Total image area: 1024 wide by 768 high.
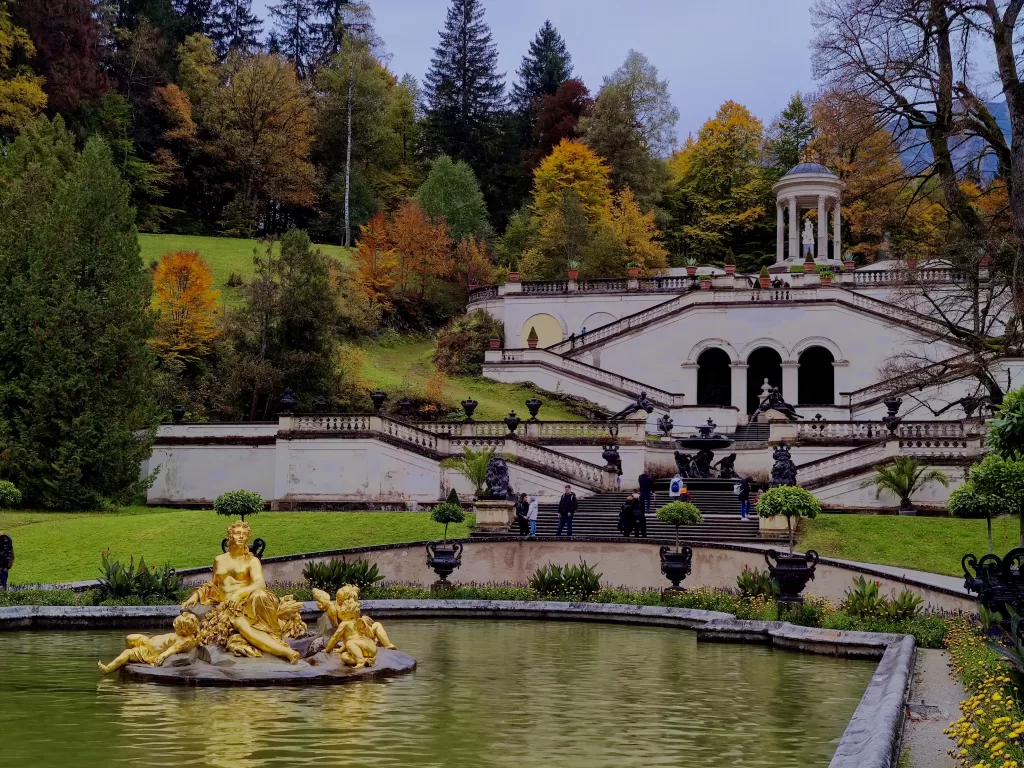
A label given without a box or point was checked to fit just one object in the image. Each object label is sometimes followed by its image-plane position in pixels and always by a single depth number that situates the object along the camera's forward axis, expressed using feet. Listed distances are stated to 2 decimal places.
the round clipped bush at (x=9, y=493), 83.84
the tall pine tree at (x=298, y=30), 302.86
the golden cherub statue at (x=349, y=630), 45.91
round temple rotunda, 197.06
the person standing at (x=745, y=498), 103.65
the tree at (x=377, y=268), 195.52
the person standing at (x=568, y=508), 95.86
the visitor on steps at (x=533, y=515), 98.32
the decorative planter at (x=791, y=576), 61.59
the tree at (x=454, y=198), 230.48
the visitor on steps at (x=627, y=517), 93.20
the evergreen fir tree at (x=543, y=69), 296.51
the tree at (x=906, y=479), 106.11
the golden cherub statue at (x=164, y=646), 45.55
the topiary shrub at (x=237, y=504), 79.87
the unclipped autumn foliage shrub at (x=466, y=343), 175.32
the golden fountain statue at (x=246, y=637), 45.01
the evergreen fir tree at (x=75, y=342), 110.93
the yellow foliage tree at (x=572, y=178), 223.10
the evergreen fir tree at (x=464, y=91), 276.62
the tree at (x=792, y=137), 252.01
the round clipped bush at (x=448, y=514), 81.92
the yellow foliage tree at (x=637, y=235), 206.69
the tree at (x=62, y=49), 221.25
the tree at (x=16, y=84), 208.44
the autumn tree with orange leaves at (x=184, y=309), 154.10
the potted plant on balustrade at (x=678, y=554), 72.49
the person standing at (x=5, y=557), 71.20
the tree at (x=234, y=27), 290.56
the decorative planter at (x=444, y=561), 75.82
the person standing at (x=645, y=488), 101.71
